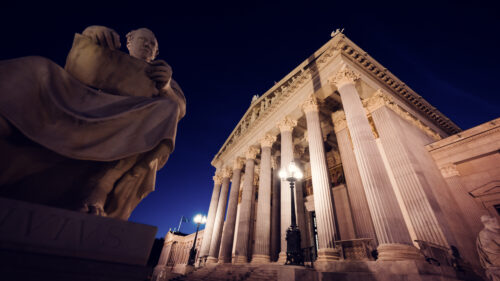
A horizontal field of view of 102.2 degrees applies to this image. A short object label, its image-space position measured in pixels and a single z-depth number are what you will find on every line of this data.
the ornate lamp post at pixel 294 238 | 7.23
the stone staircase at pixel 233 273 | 8.22
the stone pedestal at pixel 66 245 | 1.05
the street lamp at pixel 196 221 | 14.51
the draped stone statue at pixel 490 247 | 6.54
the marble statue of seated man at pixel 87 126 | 1.47
